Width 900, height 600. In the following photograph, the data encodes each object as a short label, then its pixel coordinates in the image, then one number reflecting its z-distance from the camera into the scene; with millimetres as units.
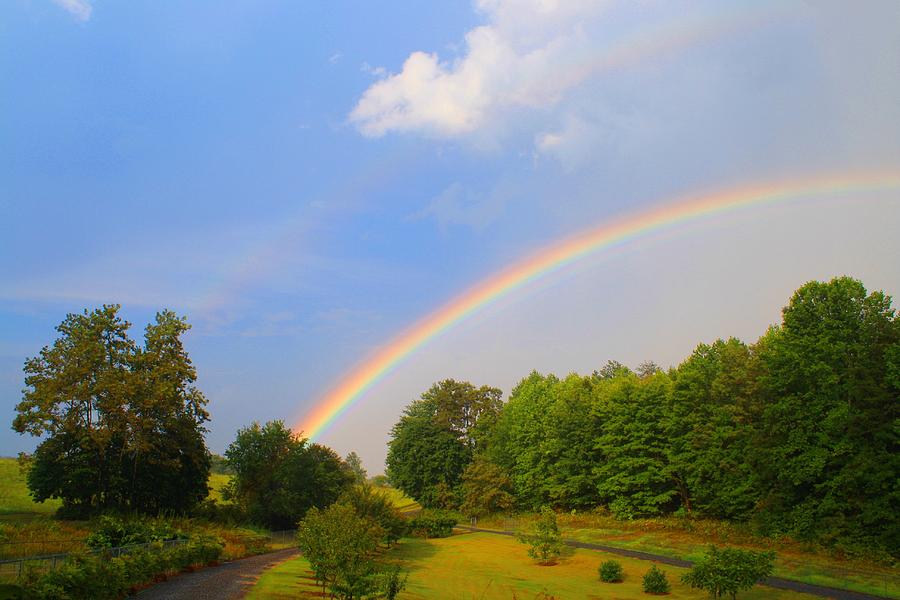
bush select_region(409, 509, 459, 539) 69688
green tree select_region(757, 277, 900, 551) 36656
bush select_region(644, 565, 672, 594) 31094
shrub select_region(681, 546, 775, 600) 25844
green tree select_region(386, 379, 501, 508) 96750
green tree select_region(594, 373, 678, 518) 61531
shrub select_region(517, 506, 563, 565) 45844
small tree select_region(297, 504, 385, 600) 20734
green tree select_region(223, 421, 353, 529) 67250
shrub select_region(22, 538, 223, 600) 16009
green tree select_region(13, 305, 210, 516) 48969
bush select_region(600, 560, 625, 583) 35328
